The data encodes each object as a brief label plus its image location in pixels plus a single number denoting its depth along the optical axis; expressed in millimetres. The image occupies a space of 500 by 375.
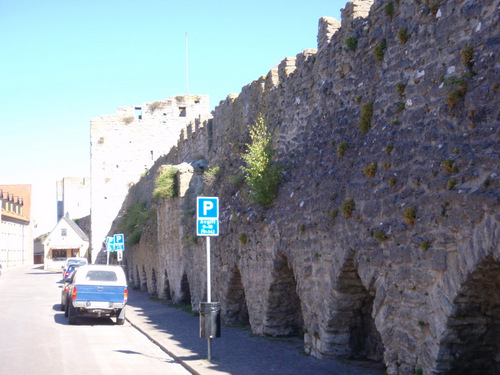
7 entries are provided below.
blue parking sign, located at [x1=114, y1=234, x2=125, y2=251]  25172
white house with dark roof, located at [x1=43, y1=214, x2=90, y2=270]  69188
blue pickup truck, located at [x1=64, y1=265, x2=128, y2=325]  17500
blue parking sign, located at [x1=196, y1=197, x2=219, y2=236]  11438
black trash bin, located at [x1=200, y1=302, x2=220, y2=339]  10820
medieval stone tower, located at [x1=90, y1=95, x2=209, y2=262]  43875
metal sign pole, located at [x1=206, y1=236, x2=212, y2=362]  10773
